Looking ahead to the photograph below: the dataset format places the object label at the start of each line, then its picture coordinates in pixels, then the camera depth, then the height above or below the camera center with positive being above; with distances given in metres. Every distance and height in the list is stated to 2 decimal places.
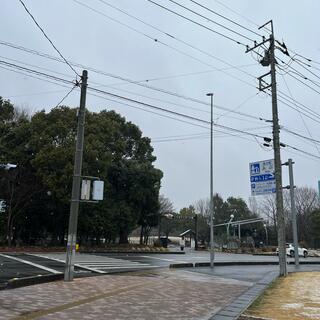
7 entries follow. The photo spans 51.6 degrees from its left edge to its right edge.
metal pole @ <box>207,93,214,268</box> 21.17 +3.62
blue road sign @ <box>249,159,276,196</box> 15.92 +2.76
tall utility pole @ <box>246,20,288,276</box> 14.95 +4.21
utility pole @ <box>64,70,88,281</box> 11.54 +1.51
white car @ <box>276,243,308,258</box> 38.31 -1.81
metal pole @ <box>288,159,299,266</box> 21.47 +1.67
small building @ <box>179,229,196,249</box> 63.42 -0.79
